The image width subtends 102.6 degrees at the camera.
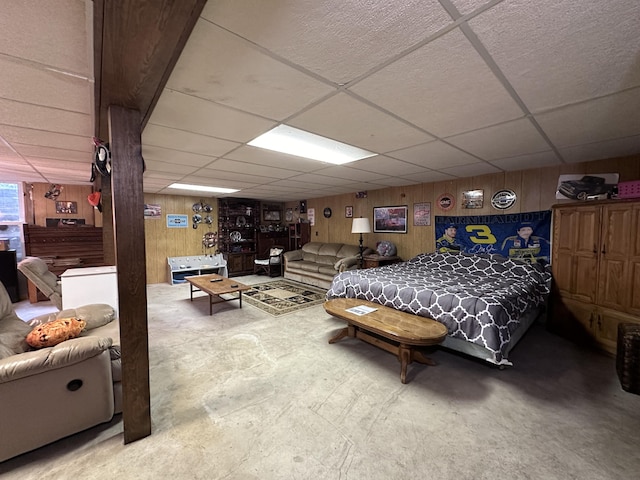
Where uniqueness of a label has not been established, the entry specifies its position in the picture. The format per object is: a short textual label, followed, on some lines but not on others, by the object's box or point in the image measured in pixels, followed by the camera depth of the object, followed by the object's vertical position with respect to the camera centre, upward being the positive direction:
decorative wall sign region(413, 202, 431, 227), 4.85 +0.26
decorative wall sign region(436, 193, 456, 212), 4.51 +0.47
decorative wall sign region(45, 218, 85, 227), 5.17 +0.15
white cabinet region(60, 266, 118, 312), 2.88 -0.67
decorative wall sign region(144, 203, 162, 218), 6.27 +0.46
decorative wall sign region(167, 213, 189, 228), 6.63 +0.20
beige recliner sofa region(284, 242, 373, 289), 5.66 -0.83
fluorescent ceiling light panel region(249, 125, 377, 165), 2.32 +0.86
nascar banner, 3.65 -0.12
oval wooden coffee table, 2.32 -0.97
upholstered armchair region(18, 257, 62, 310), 2.95 -0.58
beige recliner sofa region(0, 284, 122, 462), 1.48 -1.01
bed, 2.43 -0.75
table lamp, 5.06 +0.05
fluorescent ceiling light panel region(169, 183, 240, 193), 5.13 +0.88
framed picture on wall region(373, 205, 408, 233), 5.25 +0.18
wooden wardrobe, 2.65 -0.49
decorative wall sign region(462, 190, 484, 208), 4.20 +0.48
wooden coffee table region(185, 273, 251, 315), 4.19 -1.00
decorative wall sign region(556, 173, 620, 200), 3.09 +0.51
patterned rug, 4.46 -1.36
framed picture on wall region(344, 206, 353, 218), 6.33 +0.40
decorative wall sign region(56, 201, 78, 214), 5.27 +0.46
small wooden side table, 5.13 -0.66
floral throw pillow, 1.78 -0.75
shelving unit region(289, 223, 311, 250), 7.63 -0.21
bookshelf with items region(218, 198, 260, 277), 7.27 -0.10
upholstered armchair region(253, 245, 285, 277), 7.09 -0.94
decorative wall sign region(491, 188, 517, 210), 3.89 +0.44
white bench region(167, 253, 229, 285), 6.43 -0.98
